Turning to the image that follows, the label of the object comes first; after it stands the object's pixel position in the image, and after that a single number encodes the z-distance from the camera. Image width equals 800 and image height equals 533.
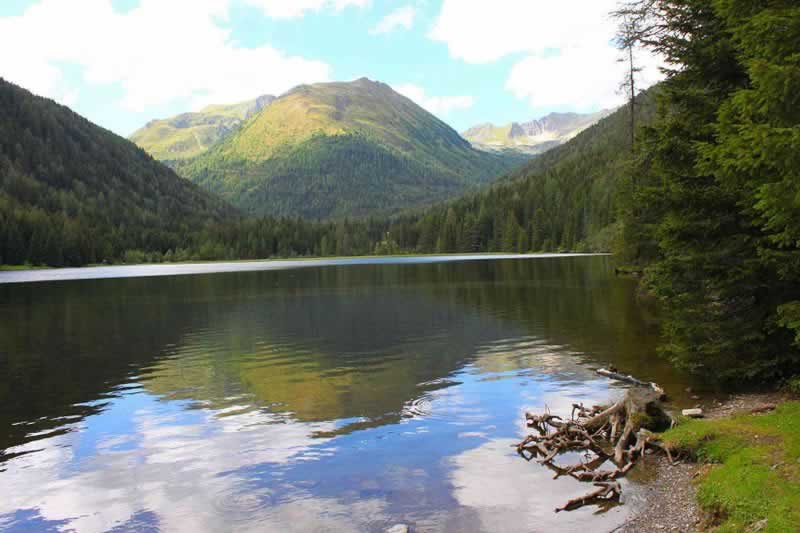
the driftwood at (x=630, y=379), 23.80
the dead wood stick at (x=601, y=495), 15.49
